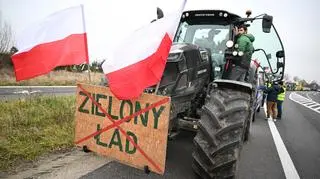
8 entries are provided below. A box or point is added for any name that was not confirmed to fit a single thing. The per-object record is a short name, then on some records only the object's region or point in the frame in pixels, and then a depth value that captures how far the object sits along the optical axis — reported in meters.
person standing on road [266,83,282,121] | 12.73
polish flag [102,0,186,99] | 3.63
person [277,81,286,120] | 13.16
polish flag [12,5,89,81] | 4.36
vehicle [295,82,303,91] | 87.29
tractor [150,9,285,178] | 3.93
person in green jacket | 5.52
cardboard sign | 3.64
